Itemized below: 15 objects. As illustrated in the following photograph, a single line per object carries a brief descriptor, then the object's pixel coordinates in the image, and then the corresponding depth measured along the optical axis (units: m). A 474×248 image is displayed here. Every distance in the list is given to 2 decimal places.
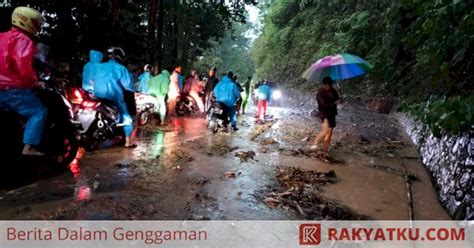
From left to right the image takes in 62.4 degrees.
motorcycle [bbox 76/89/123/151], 7.61
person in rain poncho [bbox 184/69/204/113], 16.84
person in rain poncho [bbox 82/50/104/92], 7.93
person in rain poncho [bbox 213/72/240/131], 11.88
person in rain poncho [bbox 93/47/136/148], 7.81
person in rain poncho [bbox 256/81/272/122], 16.63
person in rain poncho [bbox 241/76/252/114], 20.25
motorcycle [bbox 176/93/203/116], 16.91
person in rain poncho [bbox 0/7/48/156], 4.95
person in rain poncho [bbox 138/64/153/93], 13.96
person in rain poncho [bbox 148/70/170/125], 13.05
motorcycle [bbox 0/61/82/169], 5.41
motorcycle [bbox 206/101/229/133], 12.05
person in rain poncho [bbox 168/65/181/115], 14.93
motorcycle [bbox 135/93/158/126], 12.63
